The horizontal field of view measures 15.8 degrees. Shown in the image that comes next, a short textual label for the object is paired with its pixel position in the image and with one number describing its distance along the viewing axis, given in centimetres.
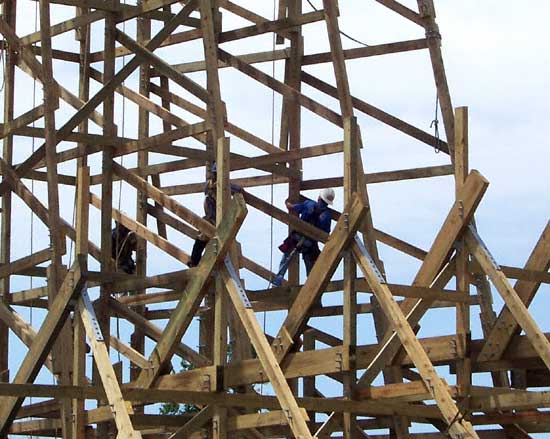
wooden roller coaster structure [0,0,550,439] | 2014
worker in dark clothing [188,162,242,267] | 2284
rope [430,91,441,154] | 2448
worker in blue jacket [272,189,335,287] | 2377
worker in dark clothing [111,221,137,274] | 2450
